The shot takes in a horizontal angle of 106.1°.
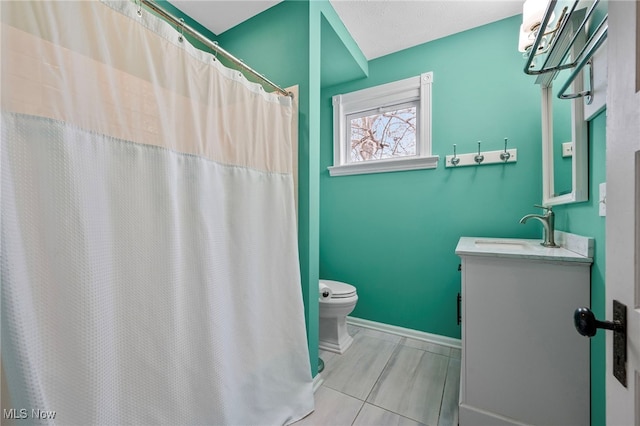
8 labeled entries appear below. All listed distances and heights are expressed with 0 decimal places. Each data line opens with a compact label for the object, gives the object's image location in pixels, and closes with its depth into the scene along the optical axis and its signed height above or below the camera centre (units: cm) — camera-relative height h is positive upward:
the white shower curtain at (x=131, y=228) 61 -6
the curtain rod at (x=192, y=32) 85 +72
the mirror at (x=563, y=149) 104 +30
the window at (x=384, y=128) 201 +75
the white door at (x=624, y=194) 43 +2
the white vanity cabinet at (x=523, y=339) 99 -58
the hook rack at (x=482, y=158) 172 +37
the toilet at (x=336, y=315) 178 -81
